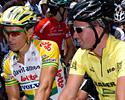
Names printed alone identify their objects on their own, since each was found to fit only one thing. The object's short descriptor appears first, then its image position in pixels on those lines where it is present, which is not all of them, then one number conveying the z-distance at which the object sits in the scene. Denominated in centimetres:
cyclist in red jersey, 849
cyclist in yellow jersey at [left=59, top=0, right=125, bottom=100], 429
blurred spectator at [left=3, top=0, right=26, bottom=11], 1130
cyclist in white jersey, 515
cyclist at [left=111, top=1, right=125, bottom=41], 753
